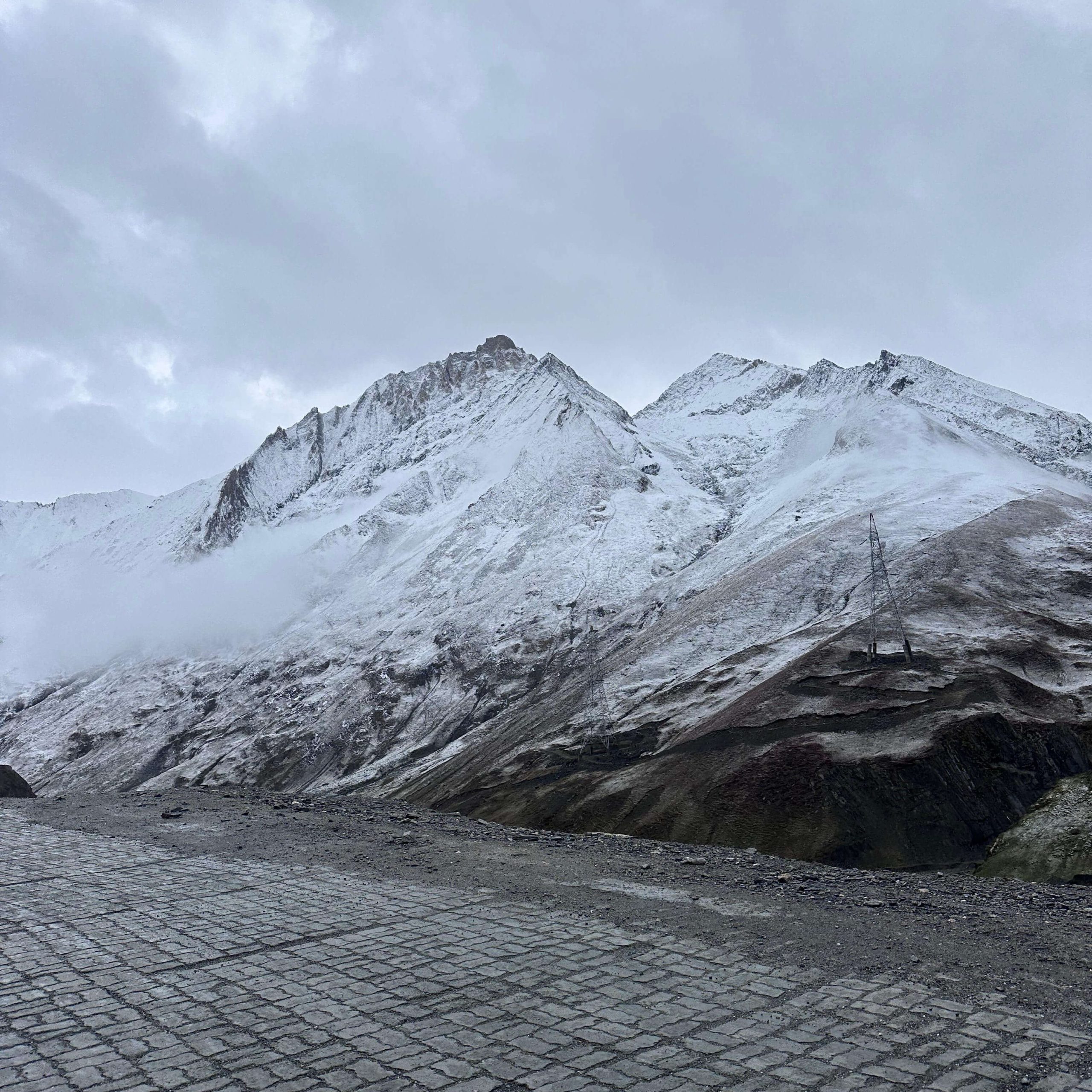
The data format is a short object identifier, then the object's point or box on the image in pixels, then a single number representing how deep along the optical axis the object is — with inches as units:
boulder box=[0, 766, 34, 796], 1339.8
